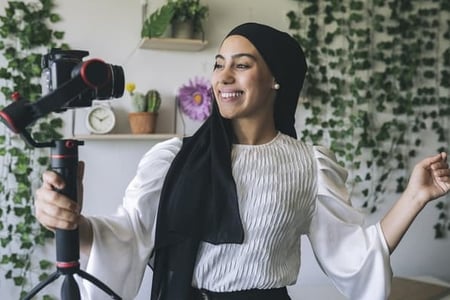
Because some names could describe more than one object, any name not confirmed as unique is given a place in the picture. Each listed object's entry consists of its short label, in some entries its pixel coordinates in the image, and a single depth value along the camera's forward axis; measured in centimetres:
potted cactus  245
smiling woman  116
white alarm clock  241
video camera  73
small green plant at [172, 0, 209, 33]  243
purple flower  259
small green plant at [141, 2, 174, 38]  238
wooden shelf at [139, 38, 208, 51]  242
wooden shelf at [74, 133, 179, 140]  238
